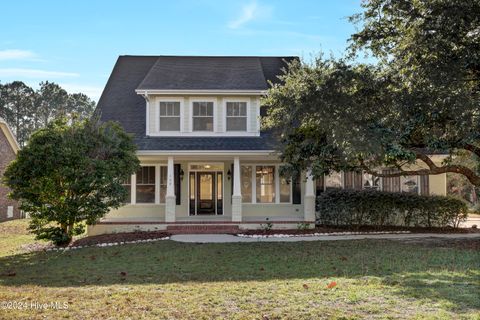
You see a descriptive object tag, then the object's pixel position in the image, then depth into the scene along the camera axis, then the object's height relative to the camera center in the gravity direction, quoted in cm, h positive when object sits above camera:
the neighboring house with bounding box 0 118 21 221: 2223 +176
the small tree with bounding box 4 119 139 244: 1286 +39
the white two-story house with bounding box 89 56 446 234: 1698 +98
